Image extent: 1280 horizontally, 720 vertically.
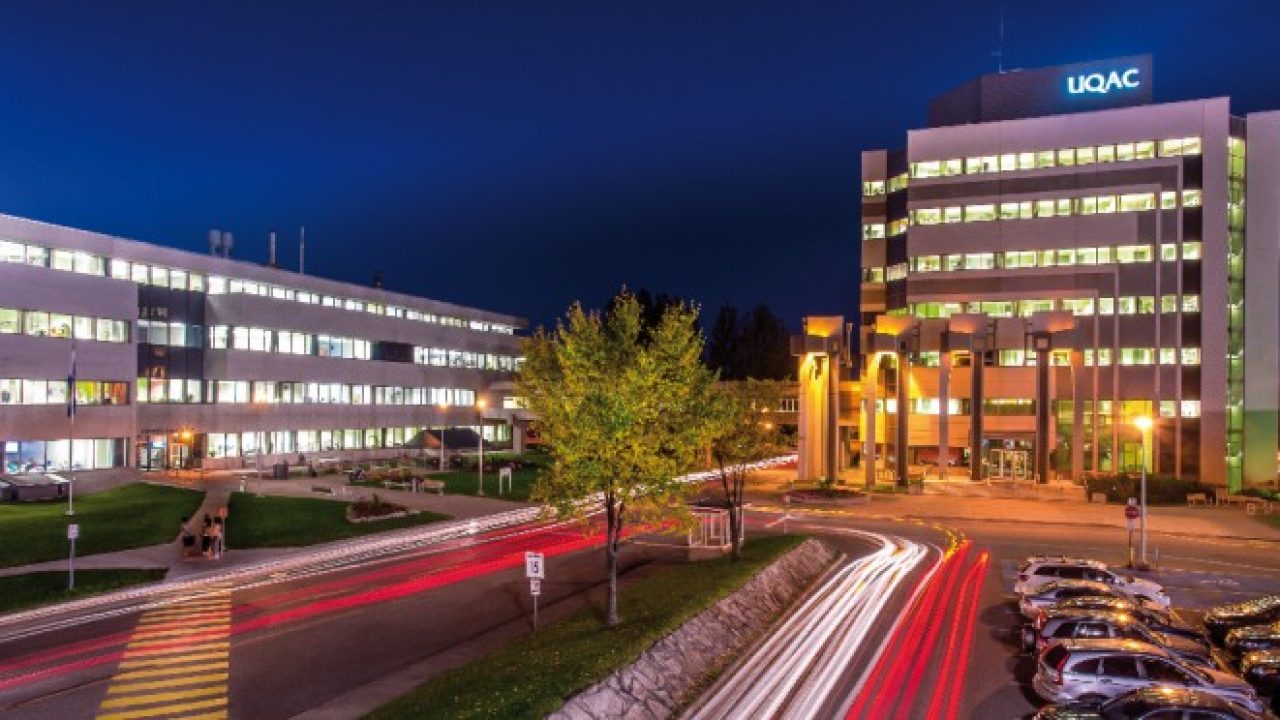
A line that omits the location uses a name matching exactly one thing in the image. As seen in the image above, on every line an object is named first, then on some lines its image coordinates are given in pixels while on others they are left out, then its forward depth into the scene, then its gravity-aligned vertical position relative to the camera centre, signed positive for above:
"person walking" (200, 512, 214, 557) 34.66 -6.09
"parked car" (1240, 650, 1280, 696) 20.02 -6.26
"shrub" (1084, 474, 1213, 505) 59.38 -6.28
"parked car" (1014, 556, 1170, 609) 28.67 -5.93
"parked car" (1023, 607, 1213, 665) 21.61 -5.80
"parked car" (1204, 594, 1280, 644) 24.66 -6.13
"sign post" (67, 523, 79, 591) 28.21 -5.04
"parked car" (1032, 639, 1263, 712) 18.59 -5.88
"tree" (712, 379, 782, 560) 34.56 -2.03
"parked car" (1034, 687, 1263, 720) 15.88 -5.59
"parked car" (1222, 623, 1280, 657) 22.10 -6.06
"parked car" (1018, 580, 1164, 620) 25.58 -5.85
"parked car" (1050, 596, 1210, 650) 22.77 -5.92
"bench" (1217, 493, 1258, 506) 59.78 -6.93
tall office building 74.25 +8.81
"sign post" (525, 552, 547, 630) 22.75 -4.59
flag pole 44.69 -0.79
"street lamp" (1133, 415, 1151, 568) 35.39 -5.67
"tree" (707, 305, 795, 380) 132.75 +6.31
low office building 52.78 +1.77
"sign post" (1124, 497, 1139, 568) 34.81 -4.63
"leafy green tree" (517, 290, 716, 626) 23.08 -0.94
